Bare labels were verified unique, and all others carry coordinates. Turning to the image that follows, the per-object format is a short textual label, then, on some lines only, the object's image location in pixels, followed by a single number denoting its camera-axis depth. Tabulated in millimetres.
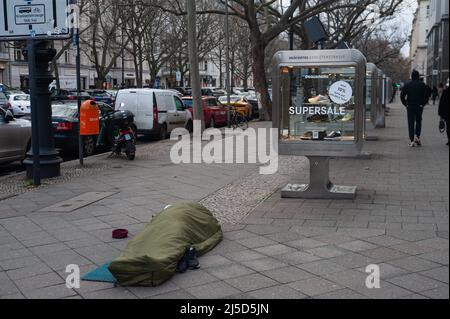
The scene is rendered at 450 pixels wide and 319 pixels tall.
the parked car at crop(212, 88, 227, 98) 47238
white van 17500
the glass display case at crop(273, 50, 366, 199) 7551
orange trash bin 11914
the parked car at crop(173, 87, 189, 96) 51375
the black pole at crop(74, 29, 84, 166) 11305
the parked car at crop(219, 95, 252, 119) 28548
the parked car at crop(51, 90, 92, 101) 36388
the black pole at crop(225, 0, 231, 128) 23125
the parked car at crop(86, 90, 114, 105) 32562
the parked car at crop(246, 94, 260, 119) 33191
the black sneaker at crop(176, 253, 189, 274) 4782
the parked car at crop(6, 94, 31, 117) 28519
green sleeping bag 4484
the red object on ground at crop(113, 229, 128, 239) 5945
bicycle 23316
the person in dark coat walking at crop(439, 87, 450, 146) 11430
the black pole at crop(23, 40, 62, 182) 9539
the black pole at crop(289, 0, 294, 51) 19741
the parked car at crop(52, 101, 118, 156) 13859
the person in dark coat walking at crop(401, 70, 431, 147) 14133
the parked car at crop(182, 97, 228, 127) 23594
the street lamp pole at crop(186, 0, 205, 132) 17062
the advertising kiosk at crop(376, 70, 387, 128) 20531
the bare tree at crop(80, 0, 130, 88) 42500
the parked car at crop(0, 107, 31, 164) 11406
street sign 9359
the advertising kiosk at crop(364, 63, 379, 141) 13903
